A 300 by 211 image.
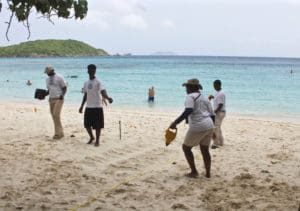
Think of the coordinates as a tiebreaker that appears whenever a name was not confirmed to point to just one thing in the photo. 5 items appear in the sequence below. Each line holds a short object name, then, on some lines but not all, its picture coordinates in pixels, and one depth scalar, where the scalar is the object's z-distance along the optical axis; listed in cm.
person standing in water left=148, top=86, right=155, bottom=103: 2208
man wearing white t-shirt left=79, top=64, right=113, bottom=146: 845
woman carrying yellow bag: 606
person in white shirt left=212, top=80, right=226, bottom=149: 841
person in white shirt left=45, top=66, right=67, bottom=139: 910
